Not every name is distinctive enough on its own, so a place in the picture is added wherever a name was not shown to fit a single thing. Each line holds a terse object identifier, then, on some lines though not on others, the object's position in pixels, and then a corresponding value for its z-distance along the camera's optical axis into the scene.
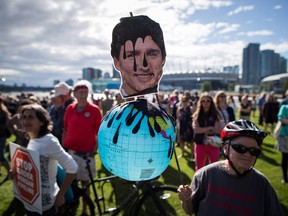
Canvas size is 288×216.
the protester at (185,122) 5.91
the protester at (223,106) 4.76
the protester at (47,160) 2.14
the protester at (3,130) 4.63
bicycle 2.74
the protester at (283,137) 4.21
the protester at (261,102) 11.25
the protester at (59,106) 4.44
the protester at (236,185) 1.62
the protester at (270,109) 8.38
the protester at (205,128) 3.79
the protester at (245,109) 7.86
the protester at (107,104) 7.17
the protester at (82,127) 3.29
